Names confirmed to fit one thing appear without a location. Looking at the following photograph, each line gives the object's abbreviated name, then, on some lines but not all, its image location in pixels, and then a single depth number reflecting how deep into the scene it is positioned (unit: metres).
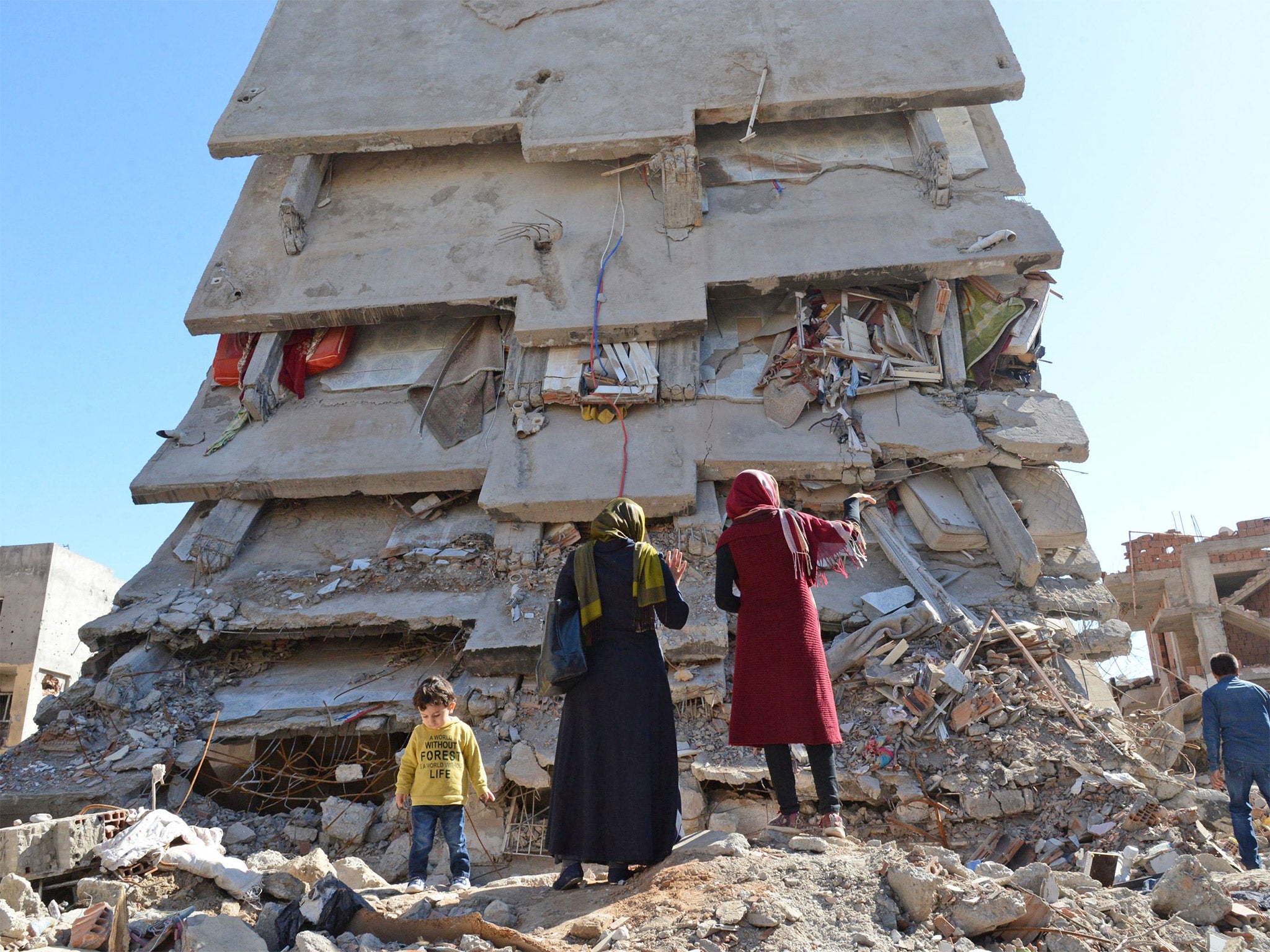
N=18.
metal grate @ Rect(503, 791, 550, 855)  7.44
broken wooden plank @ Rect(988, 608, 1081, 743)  6.96
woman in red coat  4.71
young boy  5.30
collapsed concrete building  8.61
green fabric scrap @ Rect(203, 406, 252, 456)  10.38
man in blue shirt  6.02
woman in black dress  4.54
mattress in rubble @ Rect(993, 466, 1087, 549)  9.02
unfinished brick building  17.22
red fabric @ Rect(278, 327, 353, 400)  10.87
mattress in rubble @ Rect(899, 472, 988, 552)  8.98
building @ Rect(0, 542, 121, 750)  19.62
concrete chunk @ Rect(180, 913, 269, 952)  3.98
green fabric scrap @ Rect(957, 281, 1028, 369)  9.88
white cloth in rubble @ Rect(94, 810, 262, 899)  5.48
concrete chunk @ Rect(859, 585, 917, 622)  8.27
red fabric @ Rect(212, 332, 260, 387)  10.91
